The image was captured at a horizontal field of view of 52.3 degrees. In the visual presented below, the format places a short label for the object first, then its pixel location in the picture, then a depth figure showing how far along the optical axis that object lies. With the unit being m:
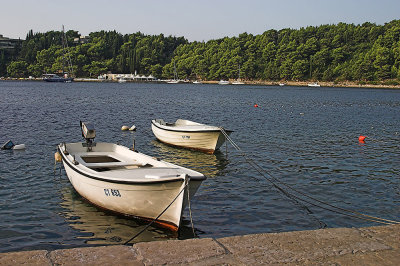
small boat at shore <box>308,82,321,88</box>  174.50
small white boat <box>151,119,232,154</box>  23.00
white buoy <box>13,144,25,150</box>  22.98
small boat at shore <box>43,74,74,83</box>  191.50
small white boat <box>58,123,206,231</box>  10.50
